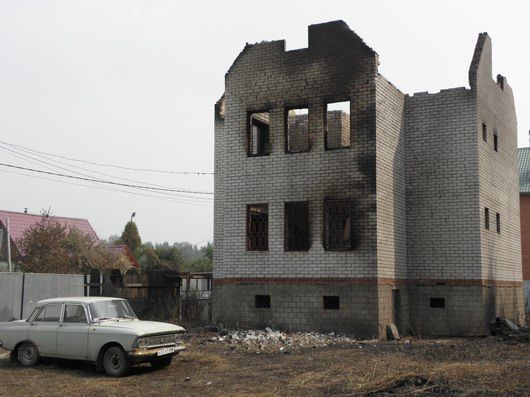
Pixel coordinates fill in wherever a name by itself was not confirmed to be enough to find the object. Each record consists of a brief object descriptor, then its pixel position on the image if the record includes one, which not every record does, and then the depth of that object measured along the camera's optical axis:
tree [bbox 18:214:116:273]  27.75
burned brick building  17.05
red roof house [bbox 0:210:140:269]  42.88
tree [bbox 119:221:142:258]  52.66
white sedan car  11.42
